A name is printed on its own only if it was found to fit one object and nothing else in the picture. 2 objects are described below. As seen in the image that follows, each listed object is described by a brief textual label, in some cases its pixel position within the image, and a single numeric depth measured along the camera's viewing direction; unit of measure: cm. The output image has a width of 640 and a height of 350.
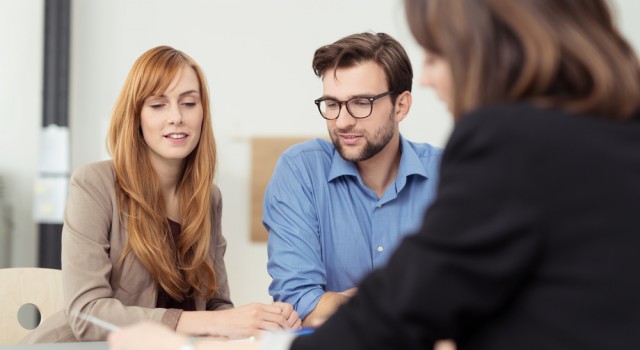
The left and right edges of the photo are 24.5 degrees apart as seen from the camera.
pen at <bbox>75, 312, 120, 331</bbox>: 258
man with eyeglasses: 280
